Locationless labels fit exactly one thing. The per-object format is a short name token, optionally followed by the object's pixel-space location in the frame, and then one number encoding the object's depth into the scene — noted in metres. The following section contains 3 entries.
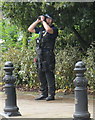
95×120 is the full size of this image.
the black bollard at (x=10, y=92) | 14.01
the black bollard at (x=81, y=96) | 12.37
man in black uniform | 17.17
